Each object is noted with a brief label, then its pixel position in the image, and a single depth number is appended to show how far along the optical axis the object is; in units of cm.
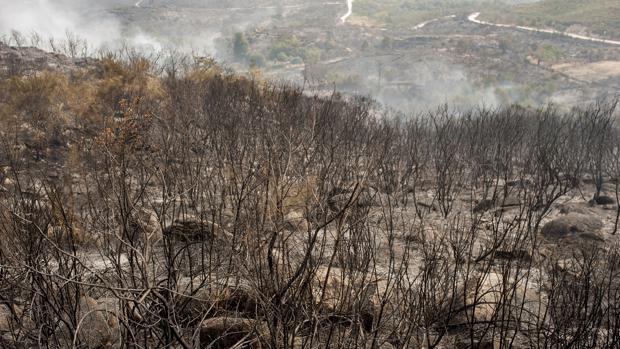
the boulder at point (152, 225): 767
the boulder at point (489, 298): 553
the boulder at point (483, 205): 1100
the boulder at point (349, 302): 424
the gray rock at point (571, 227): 944
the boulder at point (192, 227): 667
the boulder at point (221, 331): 462
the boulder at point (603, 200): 1268
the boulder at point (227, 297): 491
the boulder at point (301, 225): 846
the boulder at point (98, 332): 465
